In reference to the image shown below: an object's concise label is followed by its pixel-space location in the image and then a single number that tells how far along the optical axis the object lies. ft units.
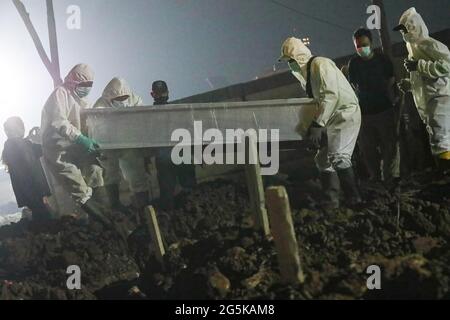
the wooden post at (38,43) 31.76
